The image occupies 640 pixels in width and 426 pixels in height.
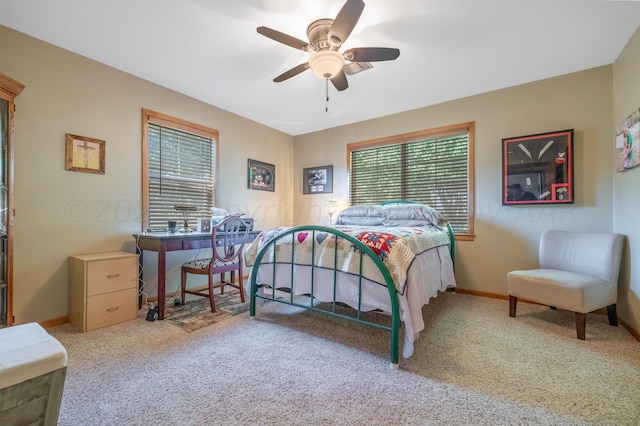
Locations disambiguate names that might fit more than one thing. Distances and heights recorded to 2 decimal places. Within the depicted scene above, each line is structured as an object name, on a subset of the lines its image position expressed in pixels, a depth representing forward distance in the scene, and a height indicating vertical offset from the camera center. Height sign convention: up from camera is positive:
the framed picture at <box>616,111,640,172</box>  2.09 +0.58
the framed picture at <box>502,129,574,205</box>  2.80 +0.47
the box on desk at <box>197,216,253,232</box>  3.08 -0.13
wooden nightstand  2.21 -0.66
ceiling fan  1.85 +1.19
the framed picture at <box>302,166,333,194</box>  4.51 +0.54
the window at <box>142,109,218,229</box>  2.99 +0.52
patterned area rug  2.40 -0.97
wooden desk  2.43 -0.30
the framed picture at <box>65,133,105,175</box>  2.42 +0.52
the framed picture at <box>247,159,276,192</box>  4.11 +0.56
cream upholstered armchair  2.12 -0.54
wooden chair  2.68 -0.47
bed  1.73 -0.44
